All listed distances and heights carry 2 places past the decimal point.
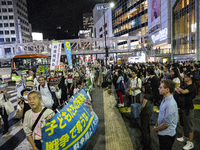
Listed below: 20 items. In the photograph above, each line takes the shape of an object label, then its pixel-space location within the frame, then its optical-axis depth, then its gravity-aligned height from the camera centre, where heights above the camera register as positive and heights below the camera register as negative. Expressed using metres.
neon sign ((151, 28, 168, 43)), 29.55 +6.30
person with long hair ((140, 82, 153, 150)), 3.54 -1.47
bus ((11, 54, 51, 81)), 17.77 +0.33
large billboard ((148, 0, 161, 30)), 32.59 +12.52
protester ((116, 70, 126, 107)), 6.65 -1.02
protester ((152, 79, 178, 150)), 2.35 -0.95
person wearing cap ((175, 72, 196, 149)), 3.53 -1.17
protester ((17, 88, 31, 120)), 3.67 -1.01
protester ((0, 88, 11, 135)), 4.67 -1.38
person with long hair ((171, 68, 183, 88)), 4.89 -0.50
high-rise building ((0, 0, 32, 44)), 74.62 +24.16
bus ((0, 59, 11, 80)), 22.18 -0.81
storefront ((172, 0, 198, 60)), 20.92 +5.79
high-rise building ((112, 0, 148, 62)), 45.17 +16.93
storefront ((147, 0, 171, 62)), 28.31 +7.89
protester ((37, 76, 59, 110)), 4.56 -0.91
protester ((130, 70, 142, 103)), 5.66 -0.95
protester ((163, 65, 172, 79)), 5.72 -0.48
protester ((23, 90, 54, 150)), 2.51 -0.99
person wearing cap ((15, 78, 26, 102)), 5.41 -0.77
